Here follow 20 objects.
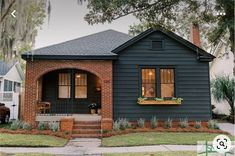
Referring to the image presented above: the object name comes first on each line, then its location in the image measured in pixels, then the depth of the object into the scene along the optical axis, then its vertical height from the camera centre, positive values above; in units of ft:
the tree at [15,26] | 24.90 +6.86
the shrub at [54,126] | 39.75 -4.52
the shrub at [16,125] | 39.85 -4.39
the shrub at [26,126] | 40.11 -4.53
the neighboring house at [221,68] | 69.92 +7.21
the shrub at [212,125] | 43.32 -4.77
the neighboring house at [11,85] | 60.49 +2.81
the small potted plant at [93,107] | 48.93 -2.20
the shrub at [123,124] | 41.57 -4.42
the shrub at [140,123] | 42.83 -4.39
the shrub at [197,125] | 42.83 -4.72
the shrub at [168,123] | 42.99 -4.45
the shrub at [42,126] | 40.51 -4.57
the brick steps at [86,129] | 39.55 -5.10
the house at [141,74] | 43.70 +3.24
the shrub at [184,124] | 42.91 -4.56
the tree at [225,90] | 61.31 +0.93
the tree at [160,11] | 26.23 +8.81
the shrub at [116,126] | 40.68 -4.62
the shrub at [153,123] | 42.73 -4.39
